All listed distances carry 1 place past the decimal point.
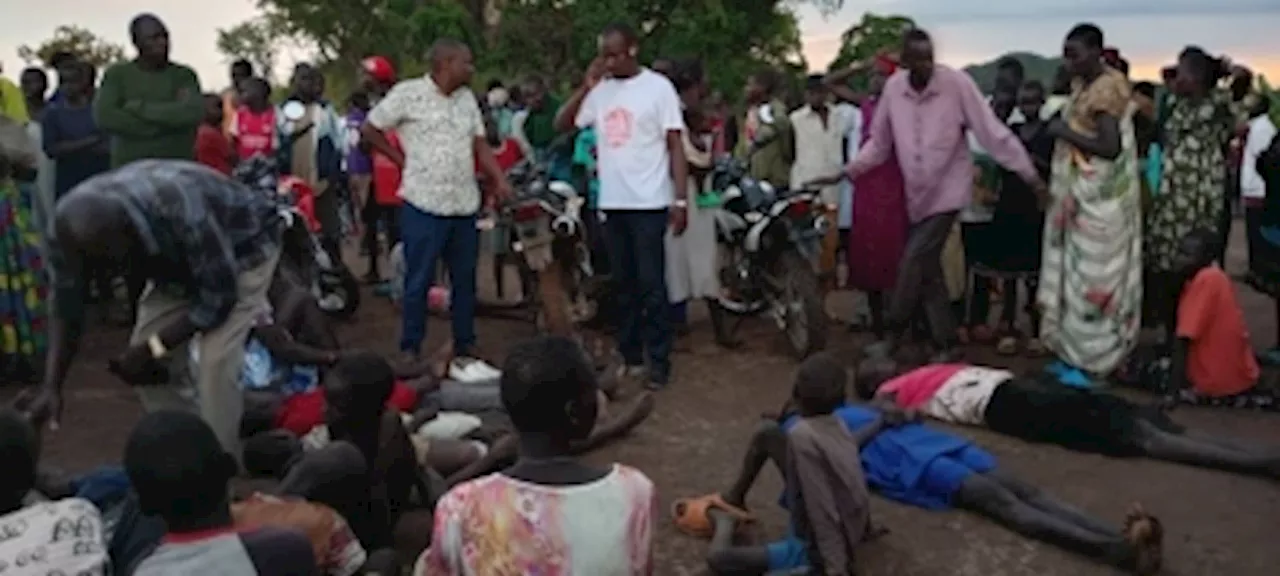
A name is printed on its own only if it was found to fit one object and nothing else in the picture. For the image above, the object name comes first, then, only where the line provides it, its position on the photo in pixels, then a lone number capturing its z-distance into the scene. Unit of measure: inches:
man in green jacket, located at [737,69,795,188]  391.2
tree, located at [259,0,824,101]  705.0
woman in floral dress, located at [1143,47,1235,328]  288.8
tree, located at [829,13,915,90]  681.6
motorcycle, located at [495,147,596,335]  301.4
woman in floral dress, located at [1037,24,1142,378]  262.7
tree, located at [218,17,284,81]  1156.9
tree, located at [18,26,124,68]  828.6
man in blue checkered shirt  177.3
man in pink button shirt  276.2
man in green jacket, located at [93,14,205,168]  288.7
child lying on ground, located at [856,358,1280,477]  219.0
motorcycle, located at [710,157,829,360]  299.4
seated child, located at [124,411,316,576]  105.8
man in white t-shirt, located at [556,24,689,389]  269.3
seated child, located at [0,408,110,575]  113.9
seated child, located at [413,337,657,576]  102.0
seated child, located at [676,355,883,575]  168.7
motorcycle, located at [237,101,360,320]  309.9
